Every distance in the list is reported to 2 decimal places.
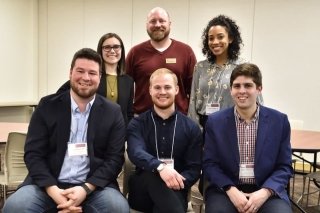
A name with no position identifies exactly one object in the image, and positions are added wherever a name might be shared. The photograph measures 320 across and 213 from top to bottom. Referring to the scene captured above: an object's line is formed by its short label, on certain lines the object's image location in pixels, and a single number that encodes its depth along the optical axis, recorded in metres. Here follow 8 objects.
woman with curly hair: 2.51
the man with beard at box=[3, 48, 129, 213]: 1.93
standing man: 2.94
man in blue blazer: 1.95
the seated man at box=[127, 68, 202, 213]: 2.01
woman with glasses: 2.75
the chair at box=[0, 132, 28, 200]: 2.60
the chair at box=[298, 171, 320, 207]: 3.12
